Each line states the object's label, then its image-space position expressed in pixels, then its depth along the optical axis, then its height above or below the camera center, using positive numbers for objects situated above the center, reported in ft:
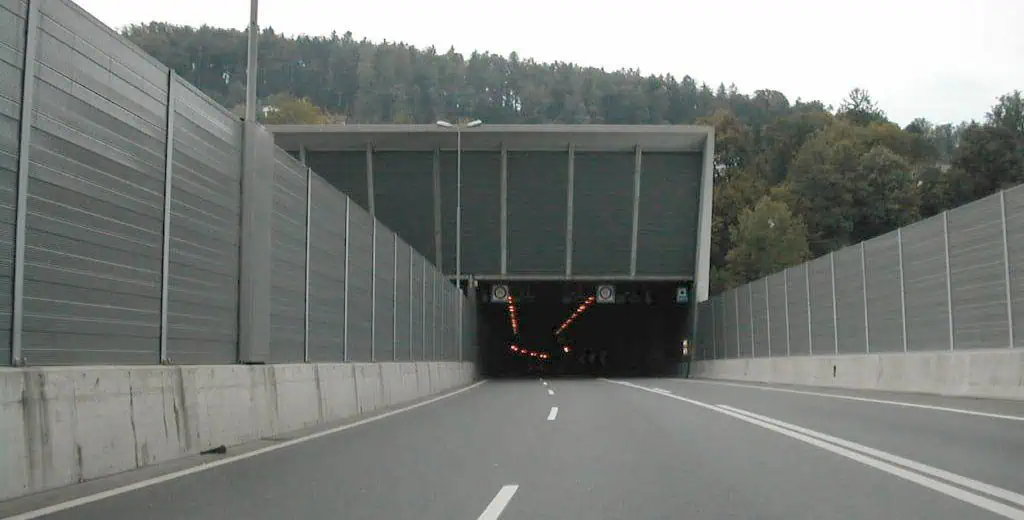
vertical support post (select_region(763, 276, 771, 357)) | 120.62 +4.92
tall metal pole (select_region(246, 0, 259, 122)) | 47.98 +14.11
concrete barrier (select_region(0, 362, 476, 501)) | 24.81 -2.07
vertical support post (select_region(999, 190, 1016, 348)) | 61.67 +5.38
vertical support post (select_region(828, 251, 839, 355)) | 96.27 +7.46
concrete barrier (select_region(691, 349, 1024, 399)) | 59.62 -1.74
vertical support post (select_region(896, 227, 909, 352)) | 79.10 +5.13
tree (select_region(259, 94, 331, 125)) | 342.91 +87.90
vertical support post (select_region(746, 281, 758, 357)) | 128.48 +6.41
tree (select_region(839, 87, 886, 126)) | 483.51 +119.40
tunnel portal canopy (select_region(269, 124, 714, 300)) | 151.23 +25.01
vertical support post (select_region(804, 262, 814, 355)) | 103.55 +3.45
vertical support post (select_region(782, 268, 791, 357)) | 114.52 +7.13
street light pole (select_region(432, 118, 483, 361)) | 134.72 +24.12
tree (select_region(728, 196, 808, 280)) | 300.40 +33.30
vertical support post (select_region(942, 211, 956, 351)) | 69.51 +4.70
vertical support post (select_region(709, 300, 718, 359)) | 154.10 +1.90
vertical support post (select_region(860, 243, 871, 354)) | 86.89 +5.72
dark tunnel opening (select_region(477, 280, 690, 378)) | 188.03 +6.14
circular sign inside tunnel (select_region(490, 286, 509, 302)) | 171.83 +10.00
